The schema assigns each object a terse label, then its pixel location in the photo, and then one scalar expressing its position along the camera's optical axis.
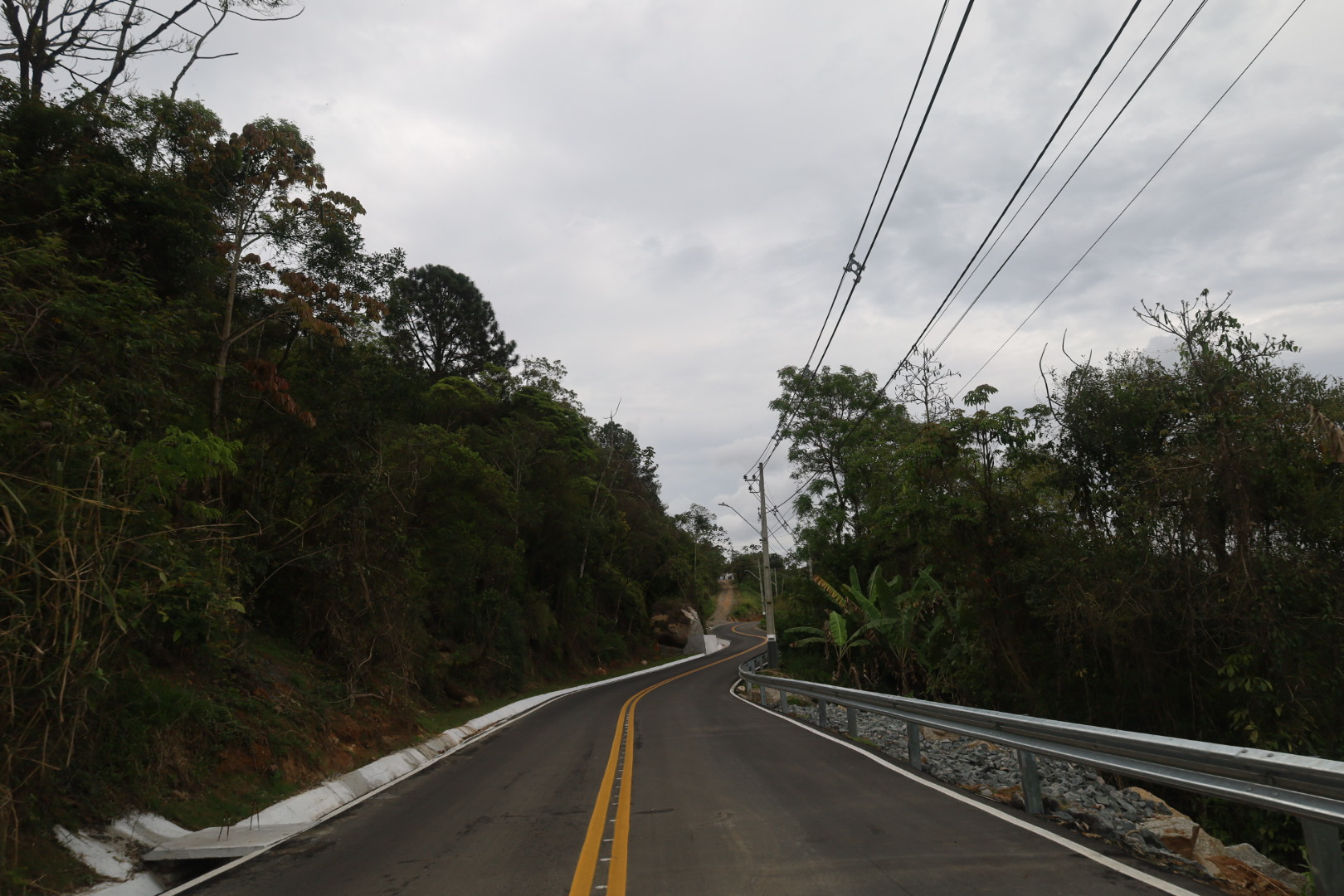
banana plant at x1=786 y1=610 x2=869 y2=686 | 25.77
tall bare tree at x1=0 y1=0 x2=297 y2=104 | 12.69
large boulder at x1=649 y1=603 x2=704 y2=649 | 64.44
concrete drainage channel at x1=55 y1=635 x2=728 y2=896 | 6.53
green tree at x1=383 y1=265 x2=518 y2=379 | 49.72
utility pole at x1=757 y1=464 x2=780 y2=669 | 30.31
